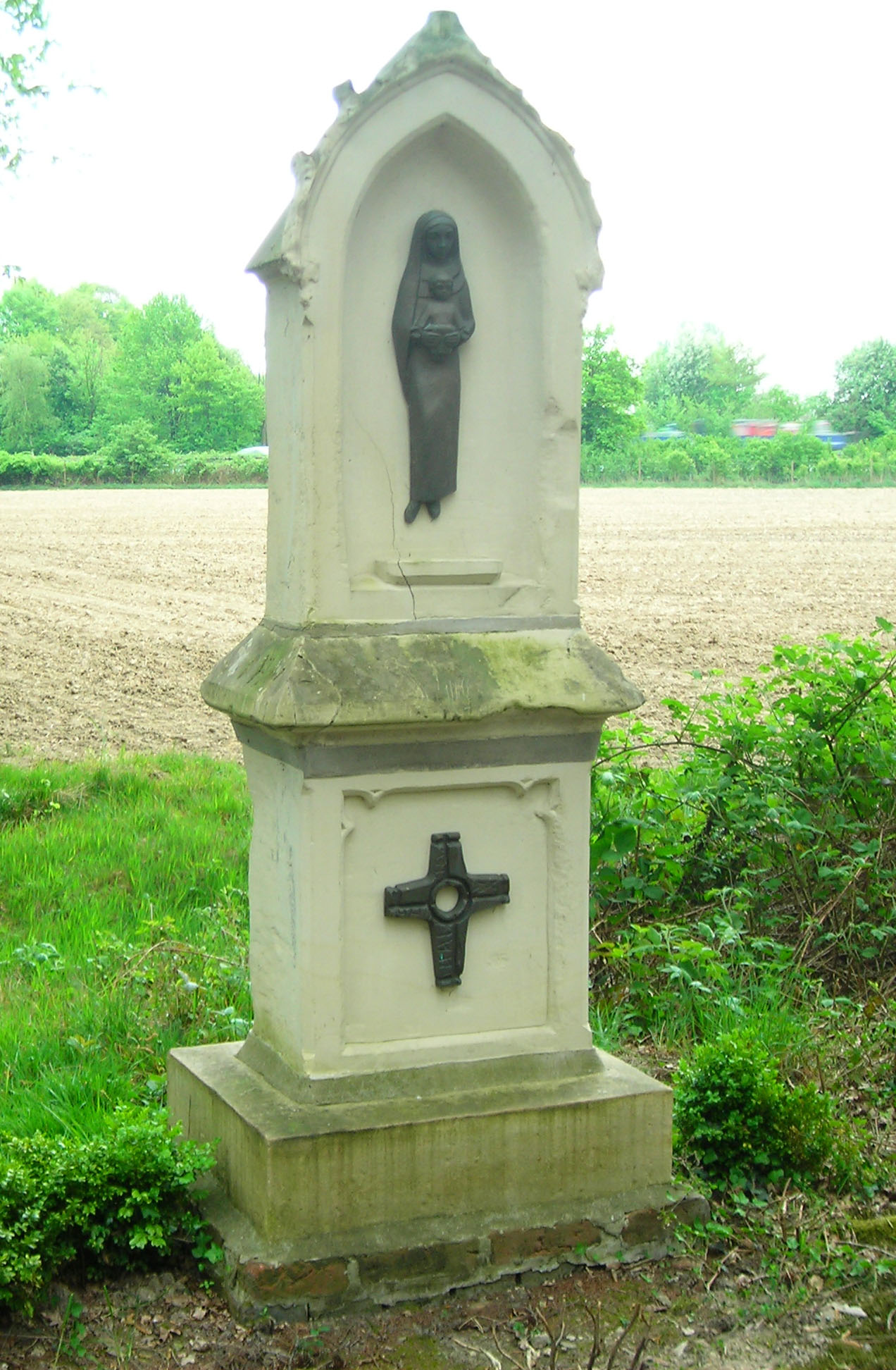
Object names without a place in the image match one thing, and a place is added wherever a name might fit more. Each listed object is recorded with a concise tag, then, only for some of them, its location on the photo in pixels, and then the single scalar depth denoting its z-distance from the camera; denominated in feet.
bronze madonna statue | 11.89
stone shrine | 11.40
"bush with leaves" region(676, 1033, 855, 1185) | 13.39
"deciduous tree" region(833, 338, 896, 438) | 192.03
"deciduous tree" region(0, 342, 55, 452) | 186.70
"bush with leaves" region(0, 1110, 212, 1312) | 10.82
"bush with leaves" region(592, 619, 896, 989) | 18.83
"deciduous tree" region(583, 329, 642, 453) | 178.60
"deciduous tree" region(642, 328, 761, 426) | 251.60
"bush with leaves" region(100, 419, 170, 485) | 145.59
